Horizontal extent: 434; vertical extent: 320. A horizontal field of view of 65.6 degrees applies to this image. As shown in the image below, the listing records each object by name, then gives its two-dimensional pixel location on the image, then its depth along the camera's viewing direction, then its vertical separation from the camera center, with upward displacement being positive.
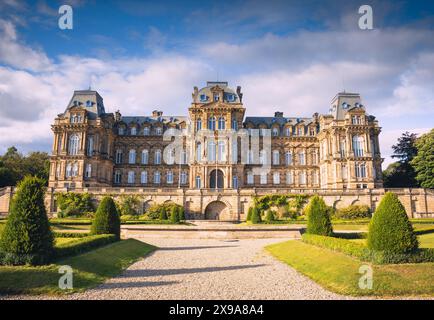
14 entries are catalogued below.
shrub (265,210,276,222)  38.80 -1.12
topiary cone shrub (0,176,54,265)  11.76 -0.87
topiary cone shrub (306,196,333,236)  20.33 -0.74
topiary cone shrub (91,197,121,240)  20.50 -0.82
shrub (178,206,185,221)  39.51 -0.85
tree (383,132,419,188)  56.56 +7.03
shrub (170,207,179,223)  36.21 -1.00
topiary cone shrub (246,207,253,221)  40.69 -1.00
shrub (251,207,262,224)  36.47 -1.01
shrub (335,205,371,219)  42.50 -0.77
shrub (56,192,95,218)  44.44 +0.47
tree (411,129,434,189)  48.28 +6.72
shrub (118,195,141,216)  44.88 +0.22
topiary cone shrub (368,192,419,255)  12.39 -0.90
